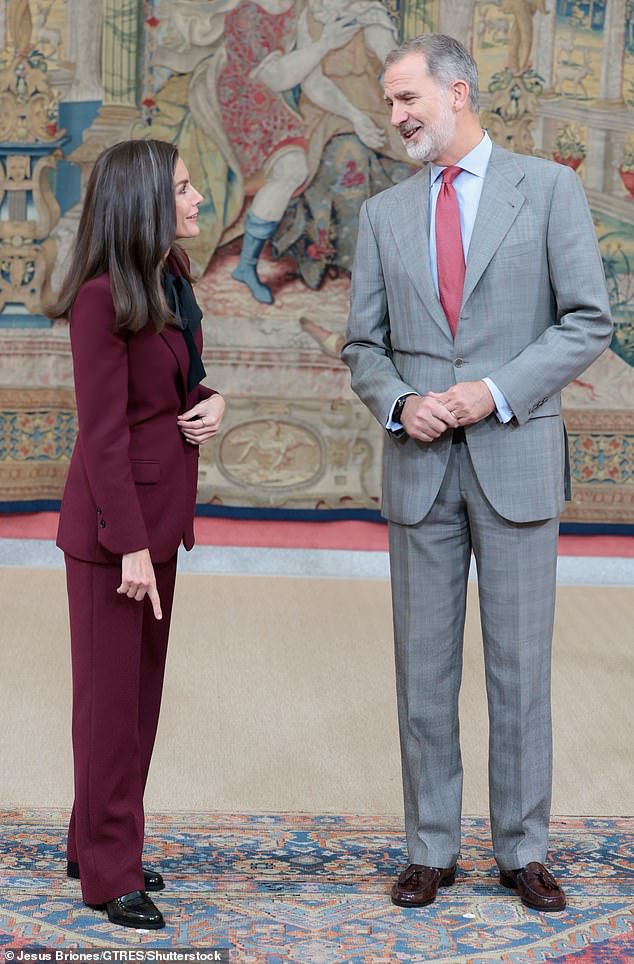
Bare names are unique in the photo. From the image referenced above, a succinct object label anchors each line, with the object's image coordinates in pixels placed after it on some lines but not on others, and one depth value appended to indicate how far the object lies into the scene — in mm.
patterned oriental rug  6504
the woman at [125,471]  6230
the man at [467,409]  6730
